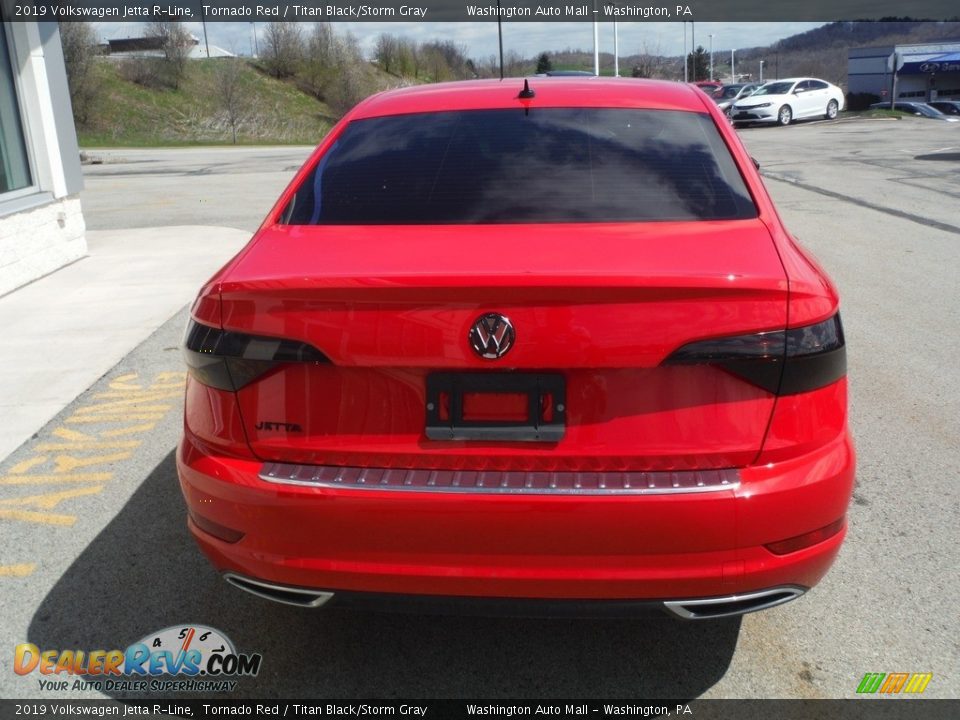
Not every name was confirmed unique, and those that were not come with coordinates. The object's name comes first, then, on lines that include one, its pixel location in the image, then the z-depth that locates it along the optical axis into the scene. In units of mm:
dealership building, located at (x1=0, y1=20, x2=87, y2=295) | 9016
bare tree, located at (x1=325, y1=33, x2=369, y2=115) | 64125
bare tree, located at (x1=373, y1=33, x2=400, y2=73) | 75812
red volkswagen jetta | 2289
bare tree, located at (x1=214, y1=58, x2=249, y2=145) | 51156
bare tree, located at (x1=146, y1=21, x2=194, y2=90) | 57281
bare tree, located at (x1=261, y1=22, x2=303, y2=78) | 65625
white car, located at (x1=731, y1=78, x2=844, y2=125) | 33066
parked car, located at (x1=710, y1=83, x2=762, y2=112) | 37031
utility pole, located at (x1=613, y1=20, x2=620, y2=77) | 48731
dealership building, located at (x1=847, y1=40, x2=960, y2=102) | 69875
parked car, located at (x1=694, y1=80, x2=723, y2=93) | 41031
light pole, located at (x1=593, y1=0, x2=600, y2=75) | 37094
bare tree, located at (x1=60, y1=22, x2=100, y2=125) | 45344
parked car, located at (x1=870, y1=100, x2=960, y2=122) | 37134
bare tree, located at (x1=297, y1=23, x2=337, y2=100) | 65125
